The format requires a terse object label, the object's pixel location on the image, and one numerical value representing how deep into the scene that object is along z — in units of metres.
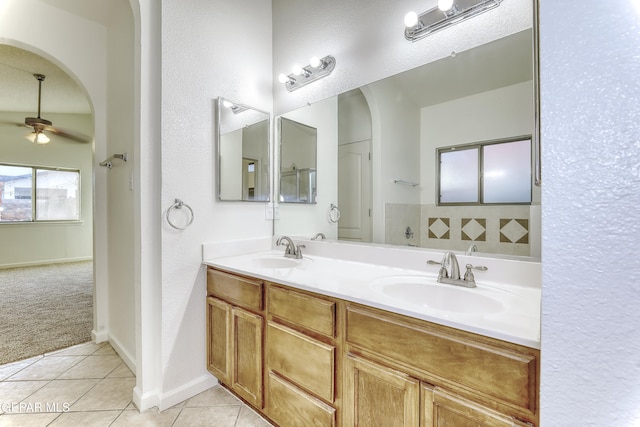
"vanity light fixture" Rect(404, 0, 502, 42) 1.28
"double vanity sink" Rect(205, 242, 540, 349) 0.81
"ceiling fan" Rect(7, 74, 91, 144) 3.75
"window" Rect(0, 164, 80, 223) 5.06
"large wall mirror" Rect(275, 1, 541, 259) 1.26
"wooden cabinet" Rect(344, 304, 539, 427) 0.74
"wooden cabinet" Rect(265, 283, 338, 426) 1.17
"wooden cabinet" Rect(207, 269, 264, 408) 1.49
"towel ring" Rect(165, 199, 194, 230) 1.64
